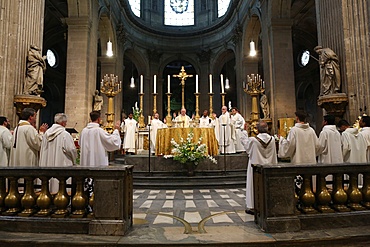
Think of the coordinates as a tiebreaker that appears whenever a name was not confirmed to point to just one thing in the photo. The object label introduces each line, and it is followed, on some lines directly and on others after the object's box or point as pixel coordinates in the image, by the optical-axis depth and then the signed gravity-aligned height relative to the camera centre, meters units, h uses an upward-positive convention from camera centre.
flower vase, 7.69 -0.59
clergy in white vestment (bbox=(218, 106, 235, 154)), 10.08 +0.41
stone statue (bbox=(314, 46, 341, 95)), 7.77 +2.03
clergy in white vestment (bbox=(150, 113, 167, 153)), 11.16 +0.89
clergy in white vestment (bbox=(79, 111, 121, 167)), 4.73 +0.03
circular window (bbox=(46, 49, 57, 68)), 22.00 +7.05
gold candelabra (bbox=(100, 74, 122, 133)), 12.07 +2.33
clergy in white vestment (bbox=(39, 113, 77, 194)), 4.48 +0.03
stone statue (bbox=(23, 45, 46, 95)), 7.54 +1.99
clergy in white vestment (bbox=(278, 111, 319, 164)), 4.58 +0.03
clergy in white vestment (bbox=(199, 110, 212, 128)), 10.45 +0.96
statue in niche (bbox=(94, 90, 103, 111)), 13.72 +2.21
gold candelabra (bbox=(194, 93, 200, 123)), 9.47 +1.01
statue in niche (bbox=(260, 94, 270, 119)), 13.70 +1.88
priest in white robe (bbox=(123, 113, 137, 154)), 12.22 +0.44
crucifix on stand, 9.47 +2.36
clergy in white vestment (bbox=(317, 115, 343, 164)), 5.41 +0.07
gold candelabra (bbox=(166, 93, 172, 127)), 9.19 +0.84
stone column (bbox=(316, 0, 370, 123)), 7.21 +2.57
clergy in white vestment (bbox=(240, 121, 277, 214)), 4.52 -0.05
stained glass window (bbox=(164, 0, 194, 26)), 25.09 +11.90
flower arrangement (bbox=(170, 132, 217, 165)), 7.43 -0.11
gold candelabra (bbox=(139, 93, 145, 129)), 12.90 +1.17
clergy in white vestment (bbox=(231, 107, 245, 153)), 10.41 +0.78
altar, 8.09 +0.28
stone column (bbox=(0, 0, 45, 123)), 6.94 +2.62
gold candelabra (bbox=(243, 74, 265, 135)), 10.91 +2.15
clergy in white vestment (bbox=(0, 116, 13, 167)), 5.04 +0.11
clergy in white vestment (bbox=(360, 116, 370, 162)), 5.68 +0.33
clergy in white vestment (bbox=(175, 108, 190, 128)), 9.57 +0.96
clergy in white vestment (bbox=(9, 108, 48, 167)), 4.74 +0.09
